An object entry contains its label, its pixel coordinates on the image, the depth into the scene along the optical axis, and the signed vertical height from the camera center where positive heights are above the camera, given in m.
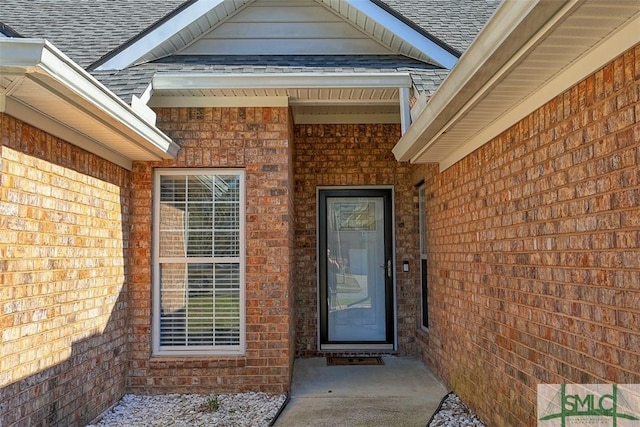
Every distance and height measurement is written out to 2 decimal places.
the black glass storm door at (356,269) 7.23 -0.21
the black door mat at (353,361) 6.71 -1.34
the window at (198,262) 5.57 -0.06
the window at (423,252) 6.75 +0.01
